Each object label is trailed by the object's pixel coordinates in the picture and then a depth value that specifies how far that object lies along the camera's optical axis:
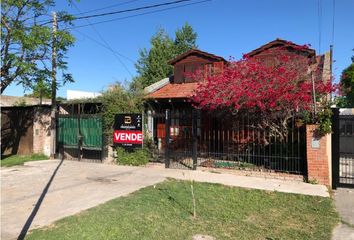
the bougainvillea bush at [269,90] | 9.80
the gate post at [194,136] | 11.72
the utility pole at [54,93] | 14.62
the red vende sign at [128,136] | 12.84
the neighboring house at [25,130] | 15.74
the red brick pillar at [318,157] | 9.28
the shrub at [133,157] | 12.88
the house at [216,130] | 11.37
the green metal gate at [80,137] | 13.93
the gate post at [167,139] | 12.17
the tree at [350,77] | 35.97
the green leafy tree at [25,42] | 12.98
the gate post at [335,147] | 9.27
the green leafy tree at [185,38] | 41.62
